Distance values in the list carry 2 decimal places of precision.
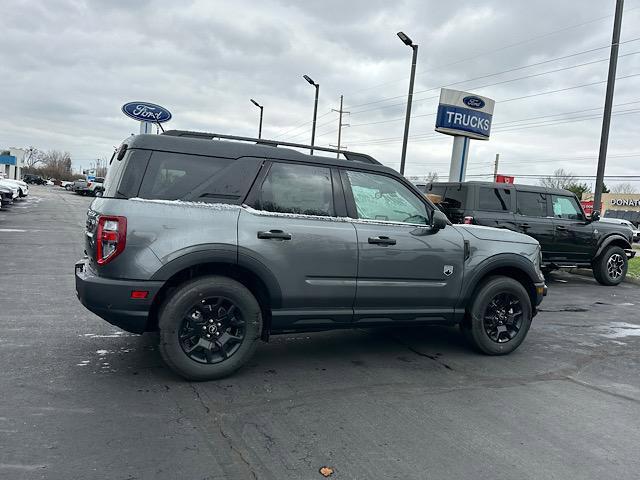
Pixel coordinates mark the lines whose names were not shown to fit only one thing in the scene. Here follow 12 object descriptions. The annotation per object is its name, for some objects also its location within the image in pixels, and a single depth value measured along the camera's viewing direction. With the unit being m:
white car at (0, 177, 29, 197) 27.84
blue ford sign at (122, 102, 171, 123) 15.43
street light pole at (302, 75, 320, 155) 28.08
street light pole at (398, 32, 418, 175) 18.27
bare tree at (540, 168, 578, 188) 76.01
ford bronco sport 4.05
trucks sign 18.39
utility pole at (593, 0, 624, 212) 13.42
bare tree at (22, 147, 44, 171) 132.75
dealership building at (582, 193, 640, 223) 60.74
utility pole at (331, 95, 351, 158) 55.10
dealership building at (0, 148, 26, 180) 85.51
